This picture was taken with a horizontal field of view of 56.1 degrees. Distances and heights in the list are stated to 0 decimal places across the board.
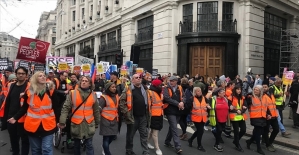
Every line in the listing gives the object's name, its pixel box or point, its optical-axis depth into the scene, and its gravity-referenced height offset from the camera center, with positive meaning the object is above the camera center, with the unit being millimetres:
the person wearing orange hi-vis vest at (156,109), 6660 -909
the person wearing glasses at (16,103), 5168 -624
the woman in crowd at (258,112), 7000 -1023
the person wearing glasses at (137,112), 6167 -915
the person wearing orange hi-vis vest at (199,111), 7056 -1013
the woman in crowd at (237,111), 7250 -1028
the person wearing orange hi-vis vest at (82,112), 4977 -747
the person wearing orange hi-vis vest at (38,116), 4492 -757
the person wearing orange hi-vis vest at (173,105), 6758 -818
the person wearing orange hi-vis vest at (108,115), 5684 -918
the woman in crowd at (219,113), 7242 -1100
